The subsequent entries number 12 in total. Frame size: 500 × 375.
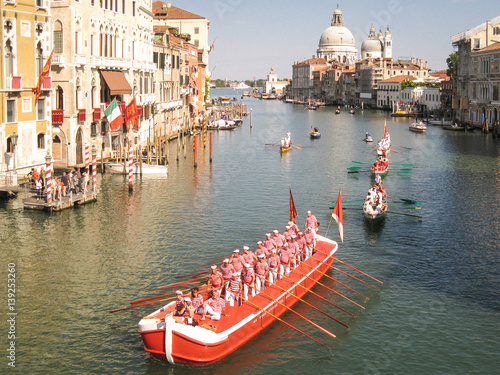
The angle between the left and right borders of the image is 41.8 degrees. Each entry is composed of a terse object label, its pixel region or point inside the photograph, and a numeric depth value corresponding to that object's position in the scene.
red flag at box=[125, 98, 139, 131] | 45.06
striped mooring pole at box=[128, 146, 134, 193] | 35.41
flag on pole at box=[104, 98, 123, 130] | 40.75
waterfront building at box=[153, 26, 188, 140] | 58.31
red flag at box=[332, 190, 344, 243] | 24.78
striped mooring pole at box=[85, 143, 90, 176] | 34.19
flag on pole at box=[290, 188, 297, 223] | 25.34
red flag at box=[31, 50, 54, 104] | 34.34
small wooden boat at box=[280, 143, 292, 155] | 58.31
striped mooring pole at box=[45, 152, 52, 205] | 29.40
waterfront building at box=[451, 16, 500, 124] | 81.62
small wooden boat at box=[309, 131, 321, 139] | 73.09
